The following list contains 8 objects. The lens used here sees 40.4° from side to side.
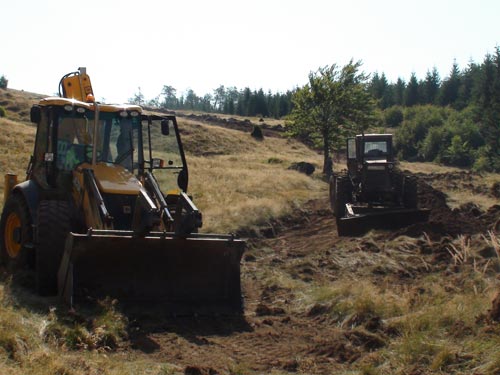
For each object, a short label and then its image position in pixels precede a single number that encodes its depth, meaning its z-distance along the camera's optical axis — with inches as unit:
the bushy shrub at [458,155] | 2325.3
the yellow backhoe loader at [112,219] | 323.6
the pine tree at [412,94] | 3865.7
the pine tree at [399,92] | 4030.5
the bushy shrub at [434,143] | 2519.7
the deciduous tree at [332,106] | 1519.4
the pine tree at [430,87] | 3880.4
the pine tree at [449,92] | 3649.1
